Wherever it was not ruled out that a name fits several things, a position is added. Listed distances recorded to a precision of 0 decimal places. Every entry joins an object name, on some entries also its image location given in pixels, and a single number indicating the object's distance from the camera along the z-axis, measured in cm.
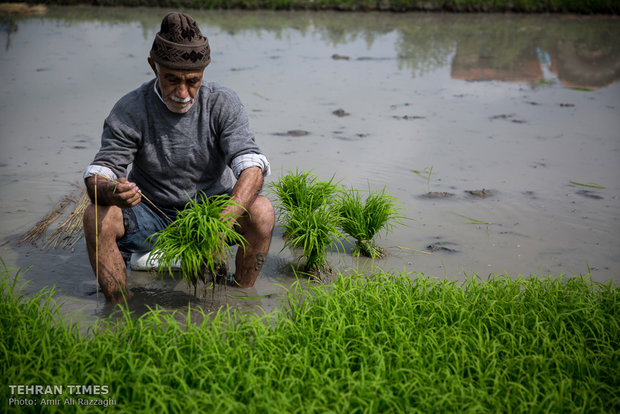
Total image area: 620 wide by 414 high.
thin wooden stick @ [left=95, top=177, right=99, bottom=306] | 282
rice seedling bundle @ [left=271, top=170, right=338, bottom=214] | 362
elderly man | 283
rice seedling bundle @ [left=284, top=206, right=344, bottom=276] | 334
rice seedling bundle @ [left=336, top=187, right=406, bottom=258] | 366
